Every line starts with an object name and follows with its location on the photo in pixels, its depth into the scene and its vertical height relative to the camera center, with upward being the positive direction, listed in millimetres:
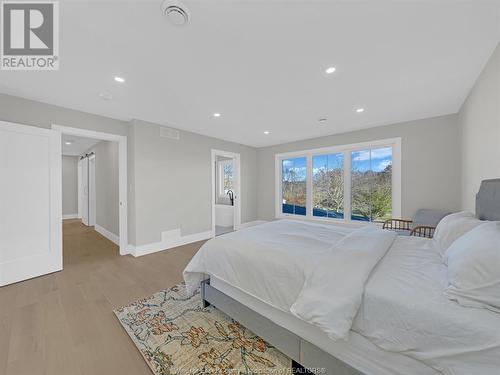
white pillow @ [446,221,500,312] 909 -440
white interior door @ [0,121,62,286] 2465 -195
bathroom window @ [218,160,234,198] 6922 +366
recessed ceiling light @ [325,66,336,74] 1999 +1211
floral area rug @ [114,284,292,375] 1384 -1259
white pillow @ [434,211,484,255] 1634 -377
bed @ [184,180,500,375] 883 -671
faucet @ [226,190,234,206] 6673 -238
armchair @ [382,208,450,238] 3042 -600
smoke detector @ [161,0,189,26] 1293 +1208
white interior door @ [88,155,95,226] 5543 -42
